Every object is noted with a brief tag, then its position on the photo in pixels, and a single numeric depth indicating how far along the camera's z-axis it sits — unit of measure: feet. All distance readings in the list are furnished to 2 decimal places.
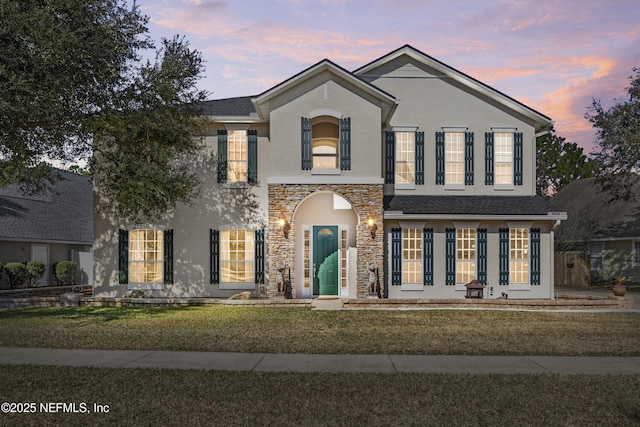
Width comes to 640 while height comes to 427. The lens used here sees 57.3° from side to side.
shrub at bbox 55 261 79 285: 93.15
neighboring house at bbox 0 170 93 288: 89.04
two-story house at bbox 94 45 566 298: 62.28
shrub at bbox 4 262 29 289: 83.41
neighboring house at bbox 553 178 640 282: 107.14
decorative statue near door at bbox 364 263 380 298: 61.21
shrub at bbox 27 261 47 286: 87.53
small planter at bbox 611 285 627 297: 61.21
